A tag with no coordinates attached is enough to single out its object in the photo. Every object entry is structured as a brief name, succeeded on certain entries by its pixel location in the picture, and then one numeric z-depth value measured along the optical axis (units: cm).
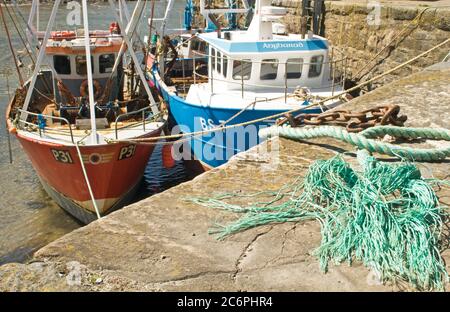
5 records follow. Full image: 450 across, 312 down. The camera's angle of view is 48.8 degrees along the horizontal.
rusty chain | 405
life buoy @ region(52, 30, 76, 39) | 1115
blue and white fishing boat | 906
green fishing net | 239
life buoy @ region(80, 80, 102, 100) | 1020
